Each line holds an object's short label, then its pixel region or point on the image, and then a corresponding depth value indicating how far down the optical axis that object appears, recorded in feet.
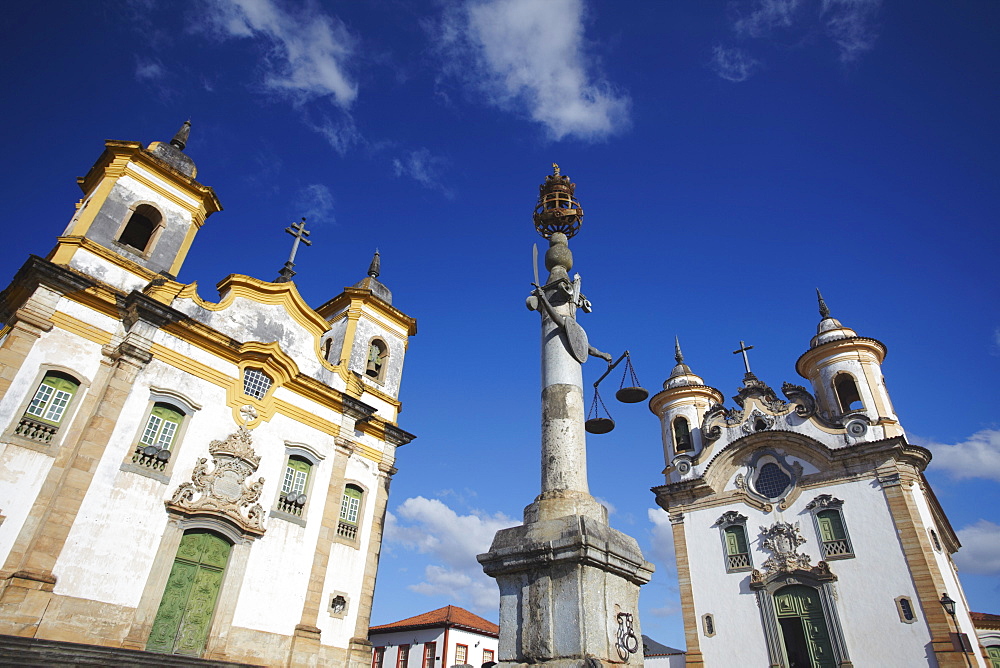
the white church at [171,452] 37.93
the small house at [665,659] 68.65
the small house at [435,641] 86.22
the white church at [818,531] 58.44
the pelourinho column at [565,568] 18.98
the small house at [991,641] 69.67
